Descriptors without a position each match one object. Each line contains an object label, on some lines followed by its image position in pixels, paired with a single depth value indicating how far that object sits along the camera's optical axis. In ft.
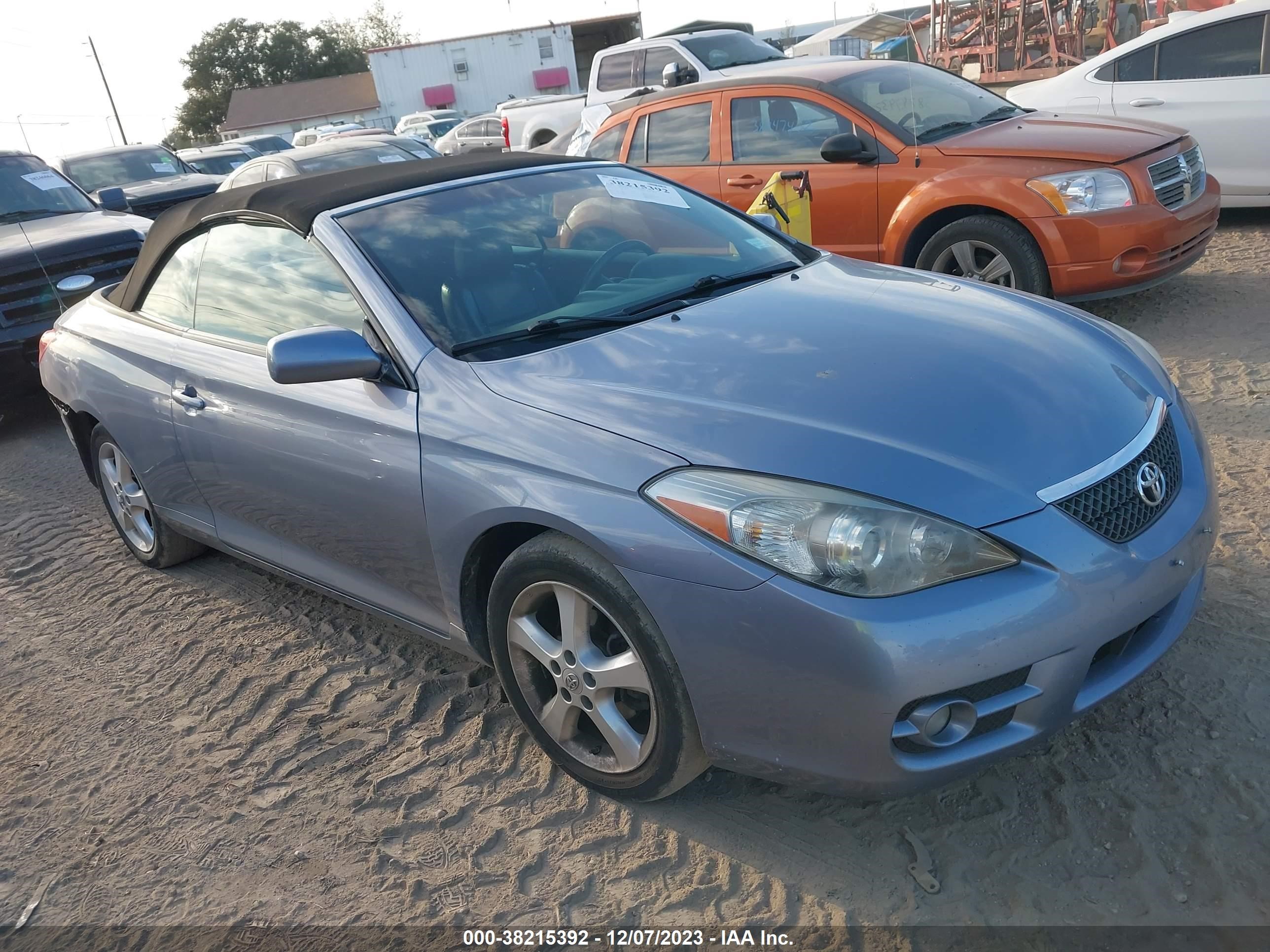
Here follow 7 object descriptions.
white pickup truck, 40.29
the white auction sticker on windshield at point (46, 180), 29.32
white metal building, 167.43
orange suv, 18.33
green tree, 233.76
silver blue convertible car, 7.09
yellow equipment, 19.76
